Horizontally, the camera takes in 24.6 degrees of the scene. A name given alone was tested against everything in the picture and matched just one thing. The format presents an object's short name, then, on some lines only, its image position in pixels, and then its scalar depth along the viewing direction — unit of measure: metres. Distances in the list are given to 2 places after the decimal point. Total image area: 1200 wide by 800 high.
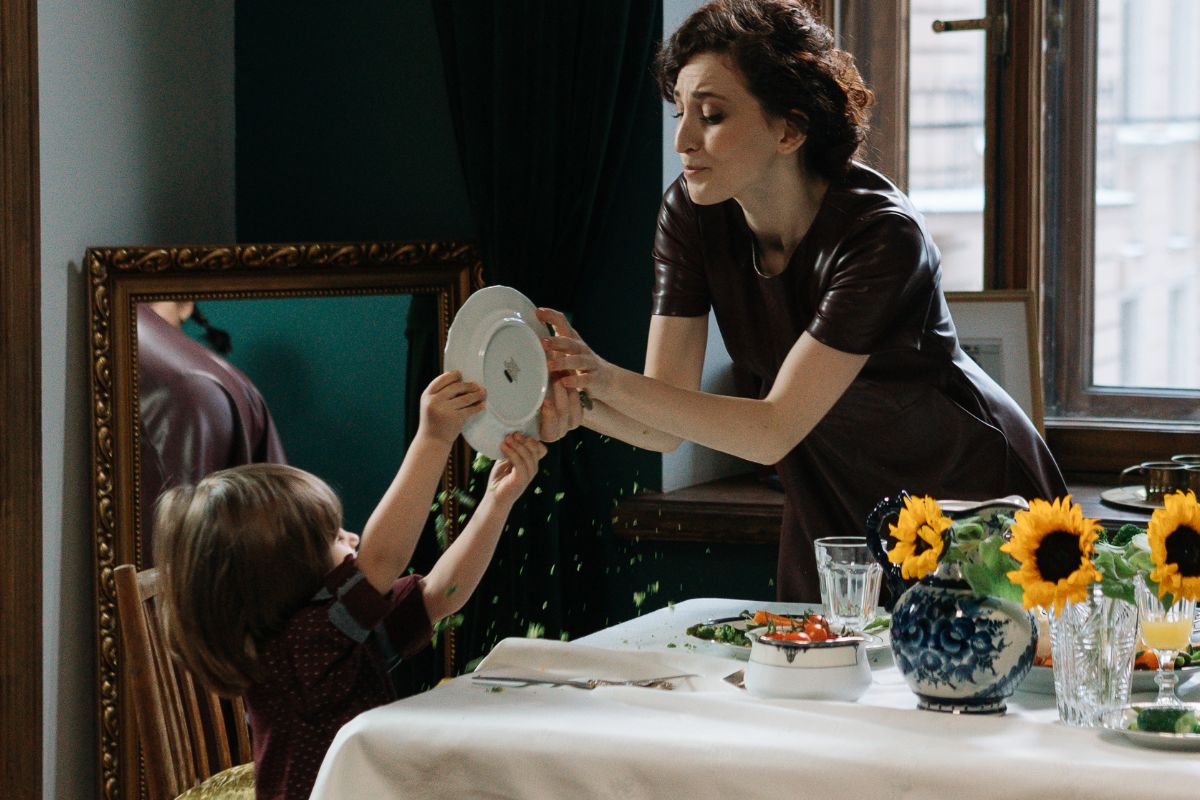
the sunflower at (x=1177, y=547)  2.42
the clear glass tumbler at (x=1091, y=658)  2.47
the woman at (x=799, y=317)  3.04
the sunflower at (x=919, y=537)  2.53
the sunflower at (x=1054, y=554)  2.42
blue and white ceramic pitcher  2.50
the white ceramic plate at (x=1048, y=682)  2.58
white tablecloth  2.37
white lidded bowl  2.56
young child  2.75
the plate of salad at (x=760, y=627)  2.74
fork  2.62
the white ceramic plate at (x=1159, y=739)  2.37
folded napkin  2.66
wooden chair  3.06
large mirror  3.83
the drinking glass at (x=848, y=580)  2.79
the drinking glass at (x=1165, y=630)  2.52
